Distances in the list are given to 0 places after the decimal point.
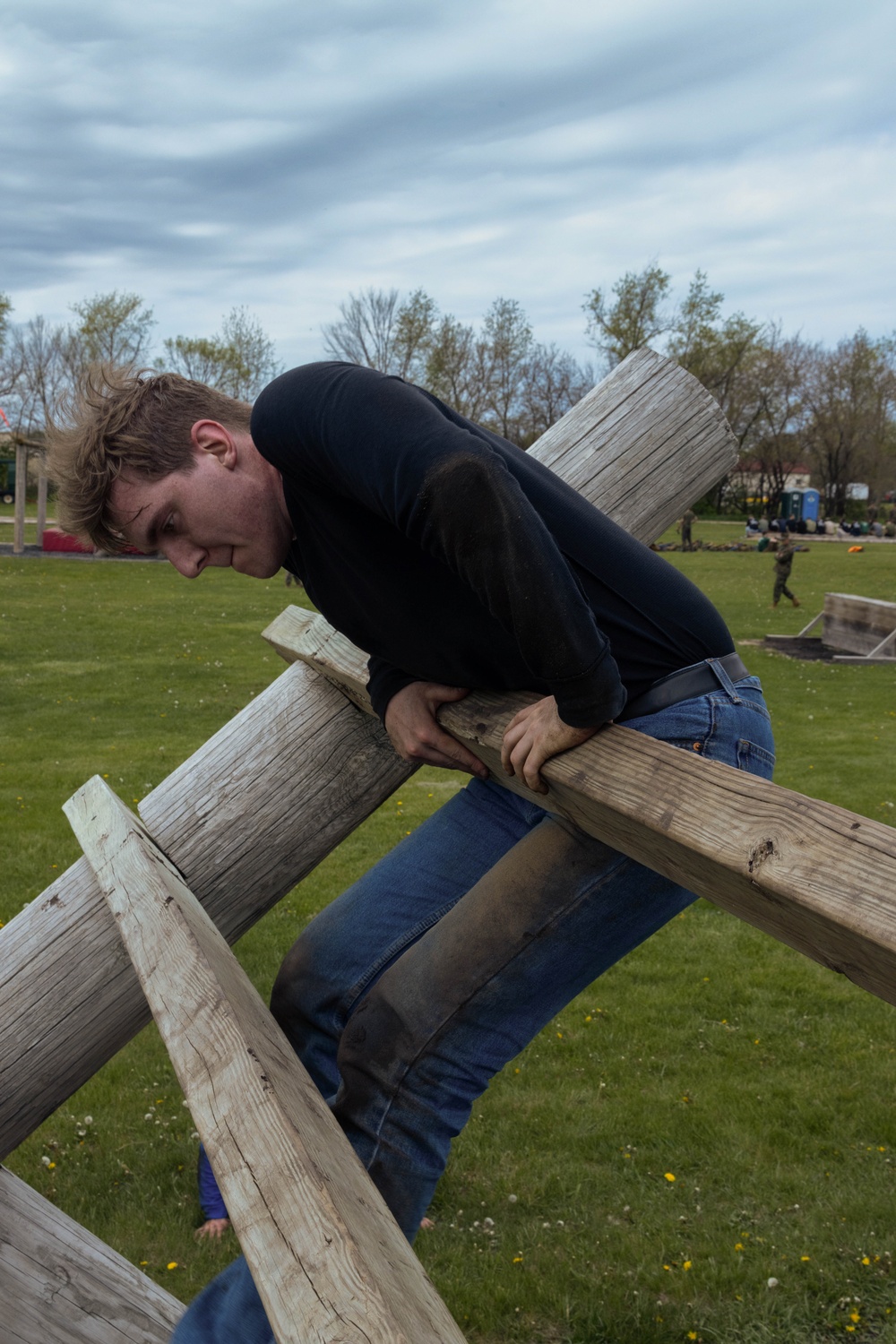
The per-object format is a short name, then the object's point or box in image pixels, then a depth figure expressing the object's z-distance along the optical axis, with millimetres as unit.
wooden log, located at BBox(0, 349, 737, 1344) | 2311
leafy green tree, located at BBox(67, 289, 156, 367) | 53312
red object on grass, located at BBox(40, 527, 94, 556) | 30219
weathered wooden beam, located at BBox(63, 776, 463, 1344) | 1060
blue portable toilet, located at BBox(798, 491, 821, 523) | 62438
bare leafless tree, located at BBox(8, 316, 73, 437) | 60438
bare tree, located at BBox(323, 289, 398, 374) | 47312
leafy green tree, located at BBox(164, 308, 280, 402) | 53531
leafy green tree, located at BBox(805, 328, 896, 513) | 63438
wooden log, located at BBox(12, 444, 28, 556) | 24609
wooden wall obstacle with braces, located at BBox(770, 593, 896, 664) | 17156
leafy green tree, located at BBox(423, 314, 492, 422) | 45500
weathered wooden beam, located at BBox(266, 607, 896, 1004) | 1126
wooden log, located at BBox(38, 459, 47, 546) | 26812
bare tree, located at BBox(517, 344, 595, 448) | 53156
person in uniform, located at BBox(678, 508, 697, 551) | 42625
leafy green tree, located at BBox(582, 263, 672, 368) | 47156
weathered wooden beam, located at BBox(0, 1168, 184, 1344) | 2182
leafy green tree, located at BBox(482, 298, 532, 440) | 49188
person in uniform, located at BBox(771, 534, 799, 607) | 24094
